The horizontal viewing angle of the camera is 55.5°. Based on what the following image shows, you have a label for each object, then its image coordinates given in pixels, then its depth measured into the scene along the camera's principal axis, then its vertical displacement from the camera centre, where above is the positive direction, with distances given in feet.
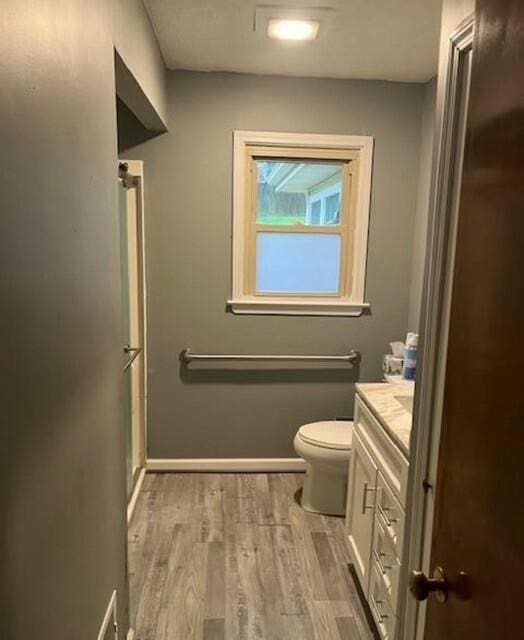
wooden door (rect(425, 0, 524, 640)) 2.27 -0.54
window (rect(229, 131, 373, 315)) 9.72 +0.47
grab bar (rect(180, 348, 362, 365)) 10.23 -2.30
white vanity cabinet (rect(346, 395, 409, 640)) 5.42 -3.28
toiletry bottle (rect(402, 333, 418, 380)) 8.55 -1.89
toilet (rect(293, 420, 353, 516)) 8.68 -3.80
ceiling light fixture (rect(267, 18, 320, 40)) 6.95 +3.10
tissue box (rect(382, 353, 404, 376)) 9.71 -2.27
